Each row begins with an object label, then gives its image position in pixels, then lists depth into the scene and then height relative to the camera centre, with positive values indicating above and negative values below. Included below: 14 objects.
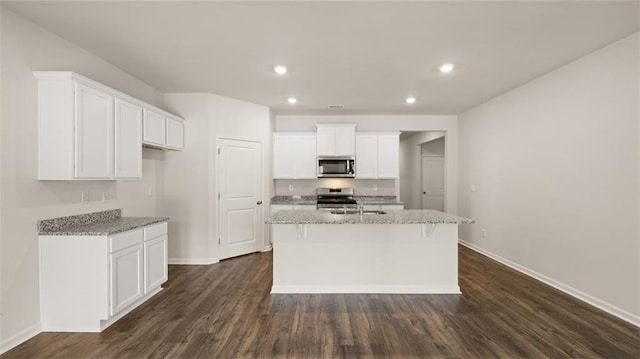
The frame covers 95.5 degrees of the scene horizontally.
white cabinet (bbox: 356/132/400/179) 5.90 +0.55
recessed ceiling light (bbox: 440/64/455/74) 3.47 +1.38
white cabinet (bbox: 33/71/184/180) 2.59 +0.51
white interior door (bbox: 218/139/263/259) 4.91 -0.28
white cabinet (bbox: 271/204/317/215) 5.56 -0.49
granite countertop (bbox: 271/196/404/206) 5.63 -0.38
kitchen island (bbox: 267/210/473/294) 3.52 -0.93
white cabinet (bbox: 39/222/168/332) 2.62 -0.91
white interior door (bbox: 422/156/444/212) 7.88 -0.03
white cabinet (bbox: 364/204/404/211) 5.71 -0.51
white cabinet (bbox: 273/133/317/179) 5.86 +0.51
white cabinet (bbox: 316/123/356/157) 5.78 +0.82
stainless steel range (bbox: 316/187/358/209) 5.62 -0.34
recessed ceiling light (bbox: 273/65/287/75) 3.53 +1.39
